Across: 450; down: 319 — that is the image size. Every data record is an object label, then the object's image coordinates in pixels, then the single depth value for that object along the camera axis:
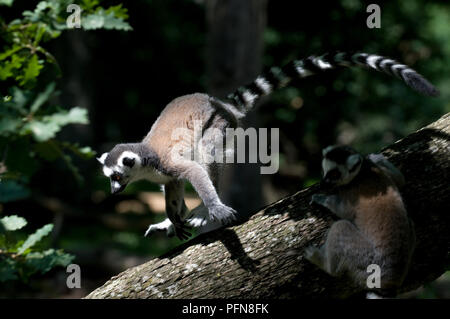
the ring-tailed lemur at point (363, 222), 3.11
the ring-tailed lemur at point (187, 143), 4.22
